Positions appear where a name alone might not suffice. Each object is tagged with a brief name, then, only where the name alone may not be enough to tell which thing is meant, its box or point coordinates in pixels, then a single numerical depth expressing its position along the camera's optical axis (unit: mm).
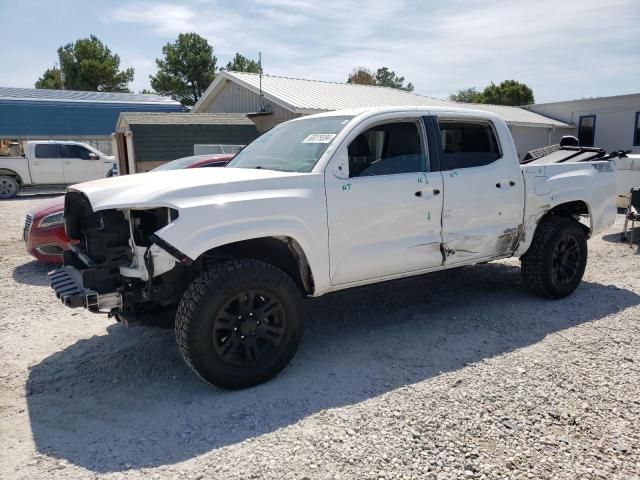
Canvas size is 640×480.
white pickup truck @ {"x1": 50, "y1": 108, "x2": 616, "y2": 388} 3404
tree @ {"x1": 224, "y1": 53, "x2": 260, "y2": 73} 54969
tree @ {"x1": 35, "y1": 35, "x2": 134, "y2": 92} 47034
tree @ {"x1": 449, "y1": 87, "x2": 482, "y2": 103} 54700
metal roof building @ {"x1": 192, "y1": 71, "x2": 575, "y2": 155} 16703
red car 6559
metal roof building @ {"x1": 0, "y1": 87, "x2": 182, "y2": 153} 26438
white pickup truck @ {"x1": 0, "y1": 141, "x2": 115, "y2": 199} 17500
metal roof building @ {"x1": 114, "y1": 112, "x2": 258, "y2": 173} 14977
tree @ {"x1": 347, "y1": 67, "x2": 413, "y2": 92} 72438
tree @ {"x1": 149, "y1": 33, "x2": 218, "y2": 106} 49344
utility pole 17575
